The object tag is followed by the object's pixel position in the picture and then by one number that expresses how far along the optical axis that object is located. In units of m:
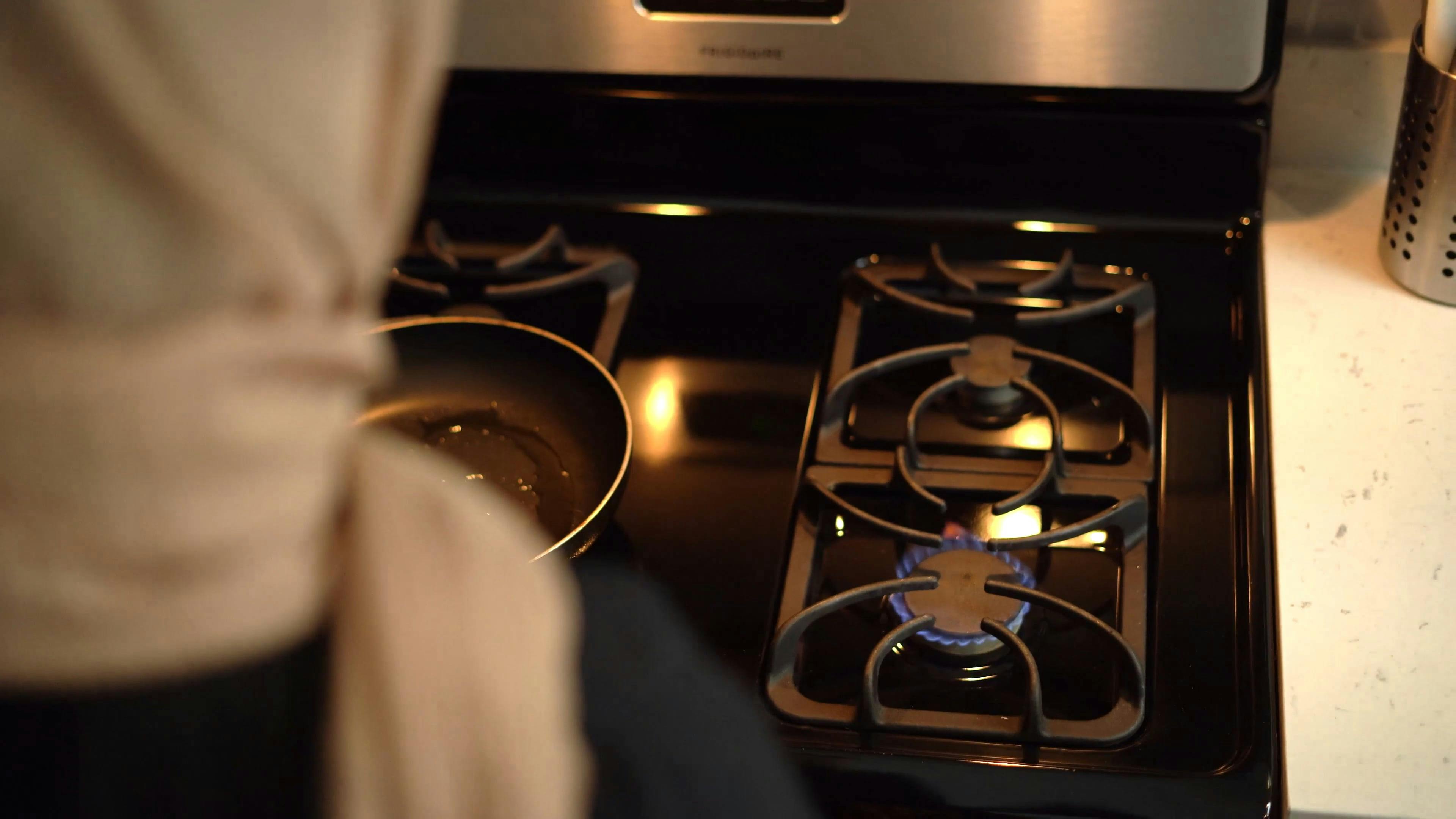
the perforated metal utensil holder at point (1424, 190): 0.69
